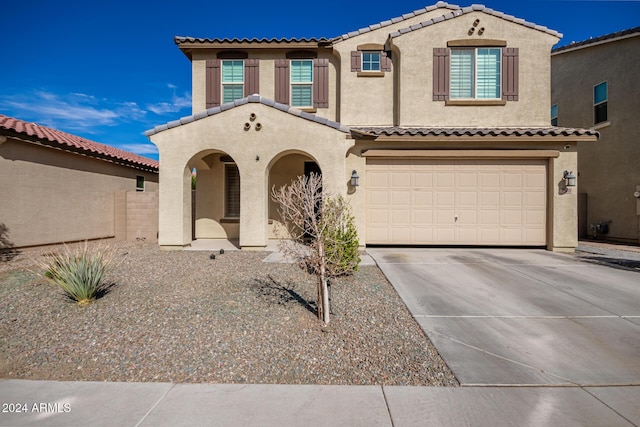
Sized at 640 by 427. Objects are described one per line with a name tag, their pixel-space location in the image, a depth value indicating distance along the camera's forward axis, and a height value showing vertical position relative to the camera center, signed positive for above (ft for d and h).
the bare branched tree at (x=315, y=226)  13.99 -0.69
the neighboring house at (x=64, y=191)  30.27 +2.35
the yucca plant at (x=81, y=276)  15.84 -3.41
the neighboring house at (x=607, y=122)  39.37 +12.61
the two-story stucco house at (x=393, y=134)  30.60 +7.96
